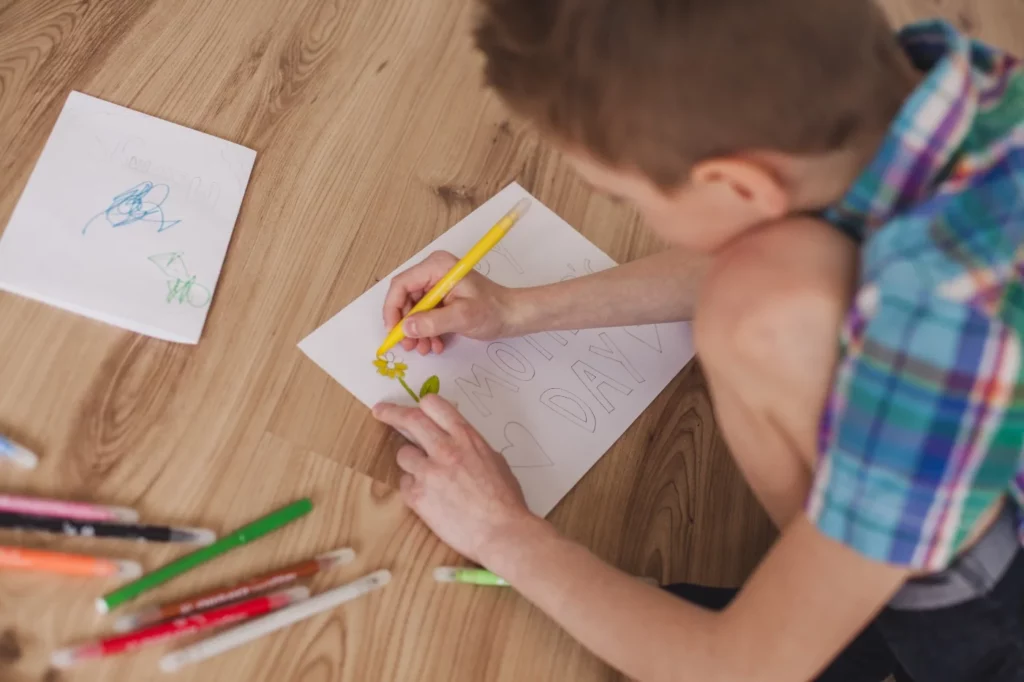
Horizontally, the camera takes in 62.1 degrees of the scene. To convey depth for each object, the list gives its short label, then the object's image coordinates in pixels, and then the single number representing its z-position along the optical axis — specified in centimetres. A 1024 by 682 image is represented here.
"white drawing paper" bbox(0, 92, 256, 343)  64
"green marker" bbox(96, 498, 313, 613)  53
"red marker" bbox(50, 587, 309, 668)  51
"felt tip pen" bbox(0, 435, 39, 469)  56
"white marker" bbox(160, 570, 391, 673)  52
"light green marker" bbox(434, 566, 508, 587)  59
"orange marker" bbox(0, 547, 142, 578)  52
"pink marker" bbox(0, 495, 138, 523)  54
